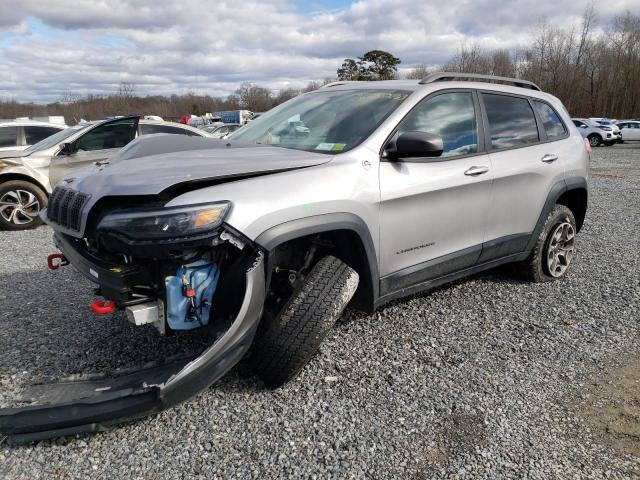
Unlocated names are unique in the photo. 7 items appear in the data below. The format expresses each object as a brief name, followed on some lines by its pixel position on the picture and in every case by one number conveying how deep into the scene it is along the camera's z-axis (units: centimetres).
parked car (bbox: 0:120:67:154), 931
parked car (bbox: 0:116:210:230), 775
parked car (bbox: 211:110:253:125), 3869
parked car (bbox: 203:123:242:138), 2147
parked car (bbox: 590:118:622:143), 2909
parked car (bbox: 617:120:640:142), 3094
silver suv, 243
